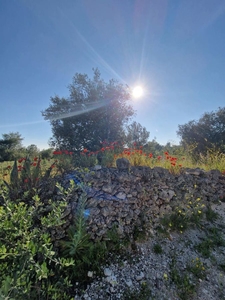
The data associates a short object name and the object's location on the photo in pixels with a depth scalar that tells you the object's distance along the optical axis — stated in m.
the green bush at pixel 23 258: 0.95
